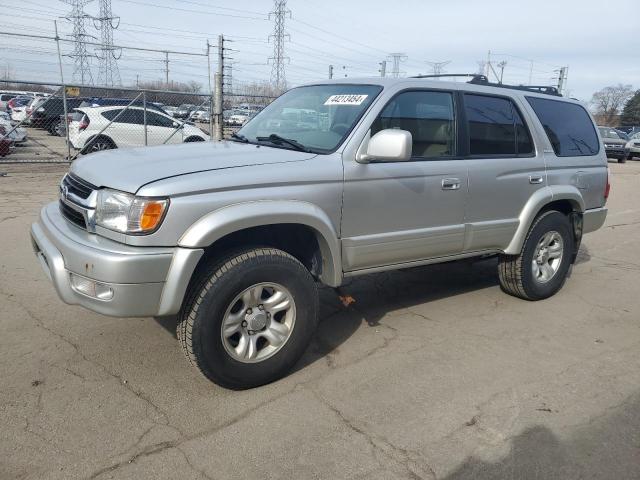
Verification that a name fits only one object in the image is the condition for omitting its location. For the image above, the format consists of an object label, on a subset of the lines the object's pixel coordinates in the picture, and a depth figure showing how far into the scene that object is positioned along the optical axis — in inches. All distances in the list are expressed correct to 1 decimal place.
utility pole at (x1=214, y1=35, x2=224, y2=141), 489.1
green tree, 2380.7
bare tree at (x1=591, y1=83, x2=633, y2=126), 2694.4
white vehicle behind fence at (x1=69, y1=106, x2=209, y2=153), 500.4
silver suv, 111.9
